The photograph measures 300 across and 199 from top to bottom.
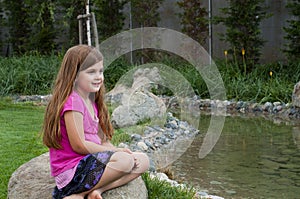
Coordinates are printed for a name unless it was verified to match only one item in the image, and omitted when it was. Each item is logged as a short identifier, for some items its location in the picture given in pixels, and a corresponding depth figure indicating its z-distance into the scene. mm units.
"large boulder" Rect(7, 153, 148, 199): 2697
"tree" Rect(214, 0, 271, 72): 9977
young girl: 2605
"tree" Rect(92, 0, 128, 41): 11711
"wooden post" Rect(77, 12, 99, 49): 7006
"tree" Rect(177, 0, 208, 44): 10883
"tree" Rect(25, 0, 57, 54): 12201
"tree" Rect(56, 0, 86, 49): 11498
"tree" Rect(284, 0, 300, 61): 9539
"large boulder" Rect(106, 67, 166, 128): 5877
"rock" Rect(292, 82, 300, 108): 7523
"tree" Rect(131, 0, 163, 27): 11547
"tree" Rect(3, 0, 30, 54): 12969
